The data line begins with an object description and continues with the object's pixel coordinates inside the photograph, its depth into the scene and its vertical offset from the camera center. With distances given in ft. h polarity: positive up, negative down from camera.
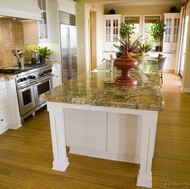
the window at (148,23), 27.07 +2.85
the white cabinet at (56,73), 14.37 -2.12
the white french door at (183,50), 22.58 -0.85
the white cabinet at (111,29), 27.35 +2.09
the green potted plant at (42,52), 14.12 -0.53
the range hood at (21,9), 9.73 +1.96
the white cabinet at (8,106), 9.91 -3.10
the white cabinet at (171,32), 24.89 +1.47
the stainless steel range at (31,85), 10.75 -2.34
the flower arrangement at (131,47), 12.40 -0.01
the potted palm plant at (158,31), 25.26 +1.60
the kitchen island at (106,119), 5.70 -2.56
